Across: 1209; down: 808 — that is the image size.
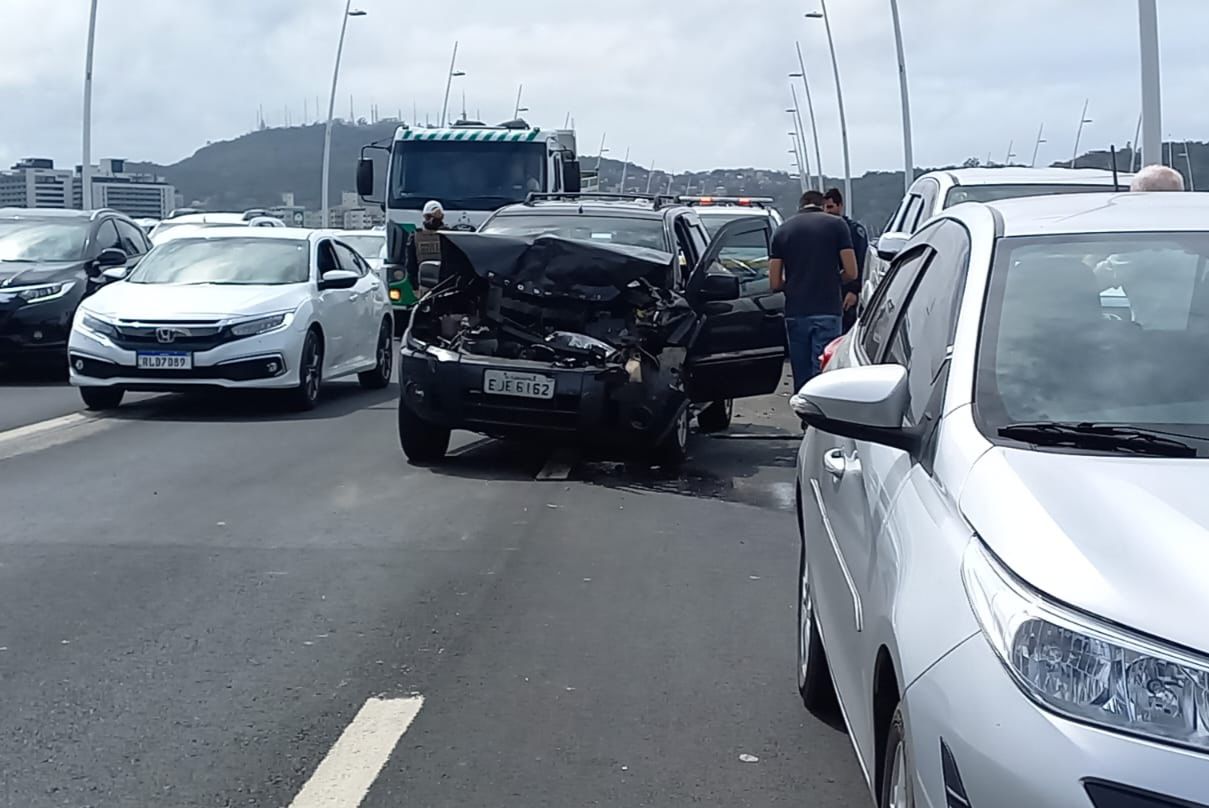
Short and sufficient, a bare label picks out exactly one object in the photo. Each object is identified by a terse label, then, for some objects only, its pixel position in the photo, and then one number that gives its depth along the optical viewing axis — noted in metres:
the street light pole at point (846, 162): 53.00
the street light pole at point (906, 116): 37.12
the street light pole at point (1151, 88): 17.14
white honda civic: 13.53
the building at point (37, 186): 46.16
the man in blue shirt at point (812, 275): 12.18
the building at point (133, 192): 50.69
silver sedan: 2.61
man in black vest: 16.78
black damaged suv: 10.56
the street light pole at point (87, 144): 36.38
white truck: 23.47
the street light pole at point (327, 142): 50.41
